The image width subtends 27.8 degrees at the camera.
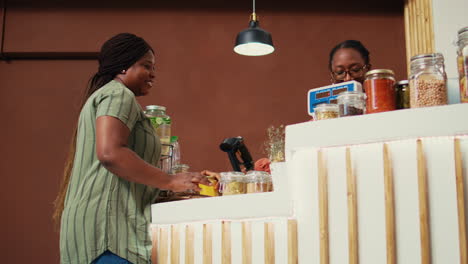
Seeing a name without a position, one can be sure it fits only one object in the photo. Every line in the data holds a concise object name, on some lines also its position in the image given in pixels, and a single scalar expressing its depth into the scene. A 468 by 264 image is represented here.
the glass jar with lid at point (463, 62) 2.82
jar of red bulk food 2.92
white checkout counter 2.72
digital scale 3.10
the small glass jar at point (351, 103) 2.94
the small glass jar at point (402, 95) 2.95
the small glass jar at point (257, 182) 3.40
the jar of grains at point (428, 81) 2.85
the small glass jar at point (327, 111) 3.01
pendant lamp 5.41
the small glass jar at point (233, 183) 3.41
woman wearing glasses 4.29
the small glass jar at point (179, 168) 3.79
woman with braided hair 3.18
